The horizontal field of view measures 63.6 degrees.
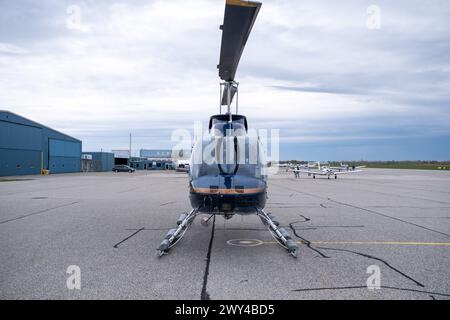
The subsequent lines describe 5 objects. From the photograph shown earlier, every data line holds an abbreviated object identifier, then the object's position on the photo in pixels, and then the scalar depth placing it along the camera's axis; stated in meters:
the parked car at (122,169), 66.79
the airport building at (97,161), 69.00
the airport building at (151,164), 91.62
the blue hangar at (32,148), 42.88
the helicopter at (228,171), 6.91
